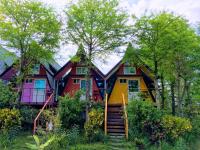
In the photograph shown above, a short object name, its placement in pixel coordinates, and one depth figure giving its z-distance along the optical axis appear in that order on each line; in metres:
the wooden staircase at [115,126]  8.42
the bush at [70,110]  9.39
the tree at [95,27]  9.91
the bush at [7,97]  10.05
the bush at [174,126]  8.58
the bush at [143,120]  8.80
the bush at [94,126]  8.62
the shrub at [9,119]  8.82
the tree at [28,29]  10.07
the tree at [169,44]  10.29
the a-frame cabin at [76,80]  13.29
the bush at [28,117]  10.28
